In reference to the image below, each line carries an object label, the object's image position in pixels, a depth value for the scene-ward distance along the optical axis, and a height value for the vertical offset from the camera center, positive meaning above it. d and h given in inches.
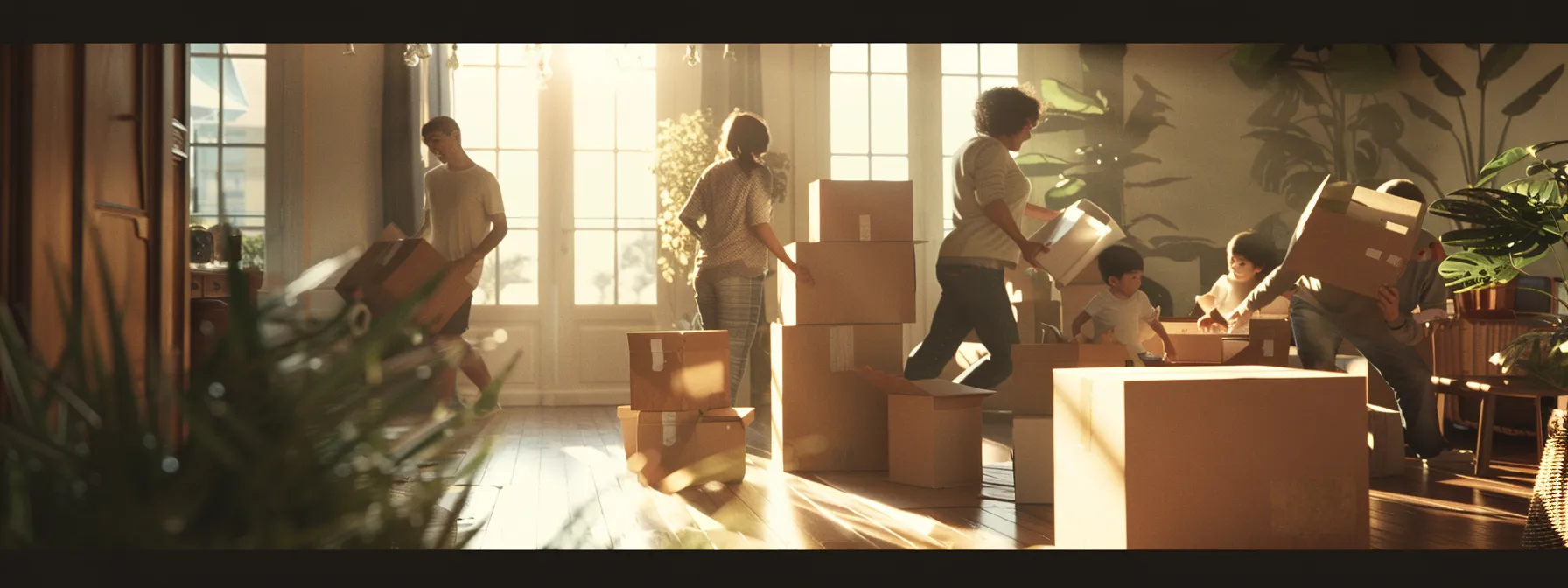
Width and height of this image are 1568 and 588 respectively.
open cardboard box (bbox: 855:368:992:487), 135.0 -15.4
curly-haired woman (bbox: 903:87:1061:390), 147.2 +6.5
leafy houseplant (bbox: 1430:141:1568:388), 127.7 +7.1
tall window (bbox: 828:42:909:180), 255.4 +38.6
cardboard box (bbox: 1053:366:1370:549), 85.2 -11.5
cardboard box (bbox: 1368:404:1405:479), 140.4 -16.5
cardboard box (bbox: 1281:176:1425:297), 134.9 +6.5
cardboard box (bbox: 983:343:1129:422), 184.9 -12.2
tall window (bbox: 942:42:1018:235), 259.1 +44.6
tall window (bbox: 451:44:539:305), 246.4 +31.4
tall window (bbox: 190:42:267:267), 235.3 +32.2
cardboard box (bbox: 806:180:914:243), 151.6 +10.7
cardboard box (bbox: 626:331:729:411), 136.6 -8.1
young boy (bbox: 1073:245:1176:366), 160.4 -1.4
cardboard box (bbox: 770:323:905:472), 148.6 -12.9
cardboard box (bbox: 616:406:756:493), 136.4 -15.8
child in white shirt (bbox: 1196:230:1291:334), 181.5 +2.7
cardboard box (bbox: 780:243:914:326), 150.8 +1.5
